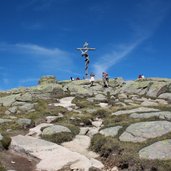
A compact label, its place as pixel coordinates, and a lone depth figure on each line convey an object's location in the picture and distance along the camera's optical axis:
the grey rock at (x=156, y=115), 18.76
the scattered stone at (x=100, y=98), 31.36
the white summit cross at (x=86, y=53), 44.78
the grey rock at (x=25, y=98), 30.78
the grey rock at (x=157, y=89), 35.11
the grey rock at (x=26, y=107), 26.66
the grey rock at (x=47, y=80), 46.56
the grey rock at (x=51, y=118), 21.58
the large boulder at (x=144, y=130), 15.41
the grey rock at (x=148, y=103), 30.00
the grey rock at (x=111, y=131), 16.83
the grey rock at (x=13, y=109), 26.36
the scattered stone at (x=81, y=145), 15.31
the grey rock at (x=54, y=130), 17.60
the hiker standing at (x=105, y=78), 41.25
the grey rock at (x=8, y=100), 30.48
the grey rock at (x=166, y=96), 32.96
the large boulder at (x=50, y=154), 13.01
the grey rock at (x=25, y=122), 20.55
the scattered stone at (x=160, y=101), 31.38
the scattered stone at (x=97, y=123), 21.04
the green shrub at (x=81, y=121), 20.88
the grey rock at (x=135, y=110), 21.88
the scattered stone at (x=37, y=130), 18.44
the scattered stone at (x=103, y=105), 29.10
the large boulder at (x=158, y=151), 12.75
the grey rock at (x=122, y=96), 34.07
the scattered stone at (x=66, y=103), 28.75
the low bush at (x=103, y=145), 14.53
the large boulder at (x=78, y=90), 34.81
